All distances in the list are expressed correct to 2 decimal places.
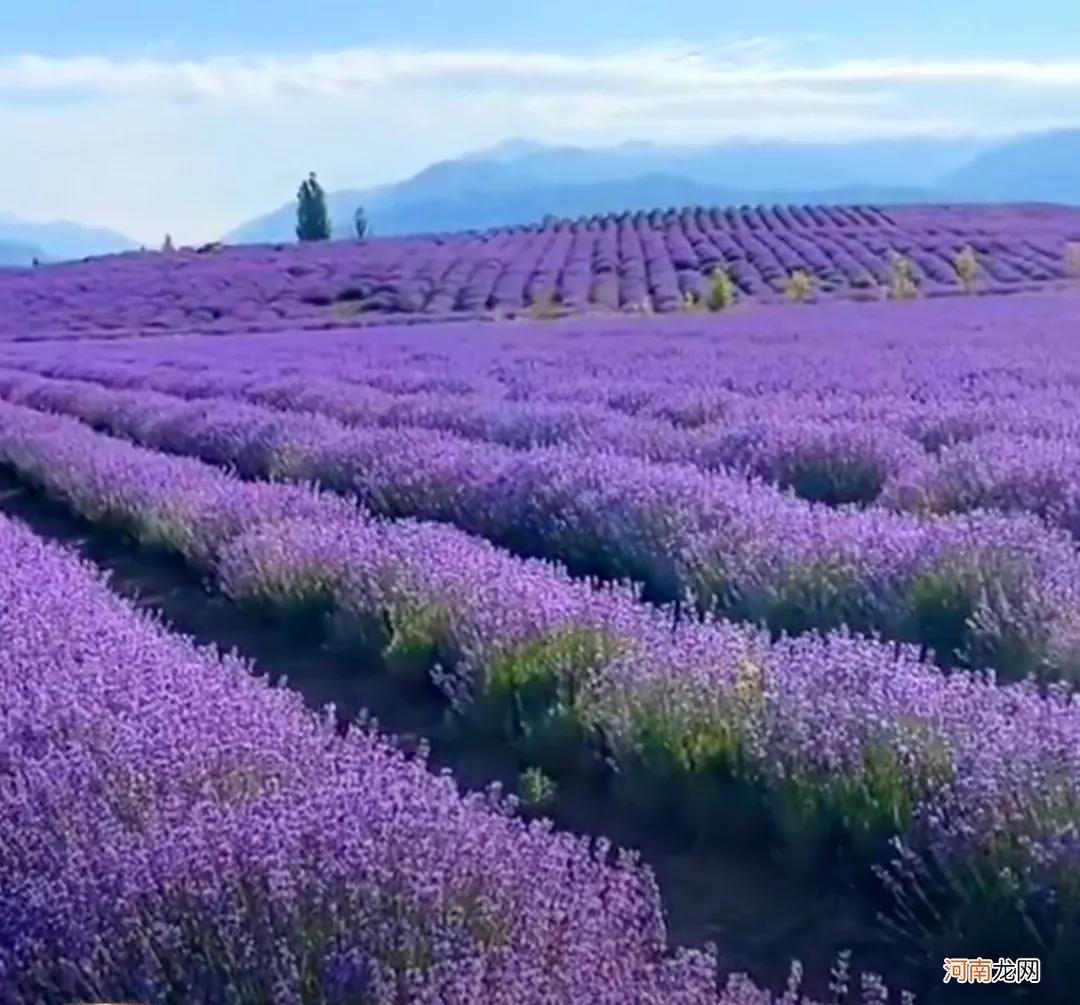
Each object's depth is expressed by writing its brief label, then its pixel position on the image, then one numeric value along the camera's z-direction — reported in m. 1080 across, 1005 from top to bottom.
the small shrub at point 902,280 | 28.55
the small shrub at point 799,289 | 29.28
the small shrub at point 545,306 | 29.10
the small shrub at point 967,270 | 31.47
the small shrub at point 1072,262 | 31.70
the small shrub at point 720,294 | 28.80
